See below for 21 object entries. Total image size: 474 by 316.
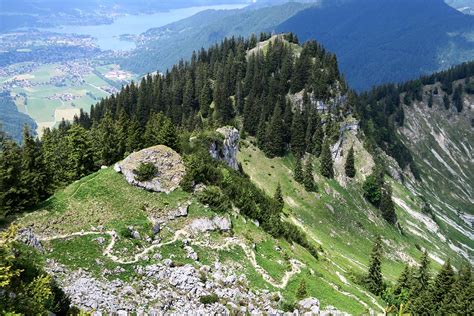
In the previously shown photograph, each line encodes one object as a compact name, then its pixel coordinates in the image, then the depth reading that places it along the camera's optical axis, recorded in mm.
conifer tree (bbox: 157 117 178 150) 65625
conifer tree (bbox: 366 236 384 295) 73125
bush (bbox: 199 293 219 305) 37812
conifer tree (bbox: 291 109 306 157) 134250
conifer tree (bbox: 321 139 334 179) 128750
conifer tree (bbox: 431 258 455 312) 66562
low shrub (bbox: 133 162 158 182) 52094
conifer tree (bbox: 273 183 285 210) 91625
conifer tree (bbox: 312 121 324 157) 135125
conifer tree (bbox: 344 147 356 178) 133250
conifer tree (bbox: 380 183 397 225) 132000
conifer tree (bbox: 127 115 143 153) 70444
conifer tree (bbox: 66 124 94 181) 66688
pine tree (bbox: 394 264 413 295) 75062
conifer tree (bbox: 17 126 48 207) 44719
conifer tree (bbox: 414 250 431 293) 73438
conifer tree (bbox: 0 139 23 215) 42375
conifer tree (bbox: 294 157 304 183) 123062
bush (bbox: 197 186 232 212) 53750
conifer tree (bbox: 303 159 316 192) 120688
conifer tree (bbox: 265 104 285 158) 131000
